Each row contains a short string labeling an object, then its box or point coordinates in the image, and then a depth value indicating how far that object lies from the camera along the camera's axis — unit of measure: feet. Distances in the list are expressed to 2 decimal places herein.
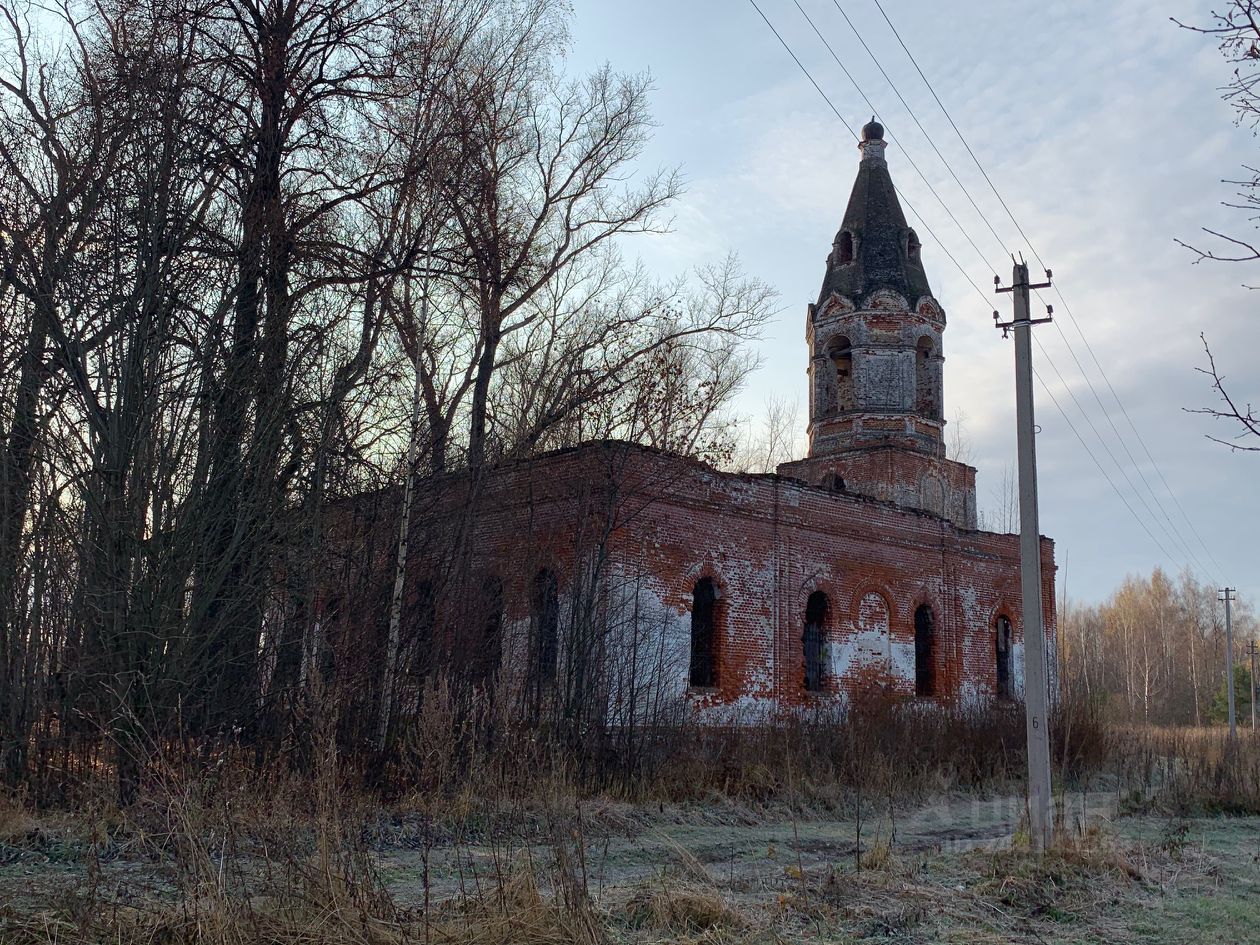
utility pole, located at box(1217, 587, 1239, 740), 131.13
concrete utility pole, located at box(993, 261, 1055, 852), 30.19
